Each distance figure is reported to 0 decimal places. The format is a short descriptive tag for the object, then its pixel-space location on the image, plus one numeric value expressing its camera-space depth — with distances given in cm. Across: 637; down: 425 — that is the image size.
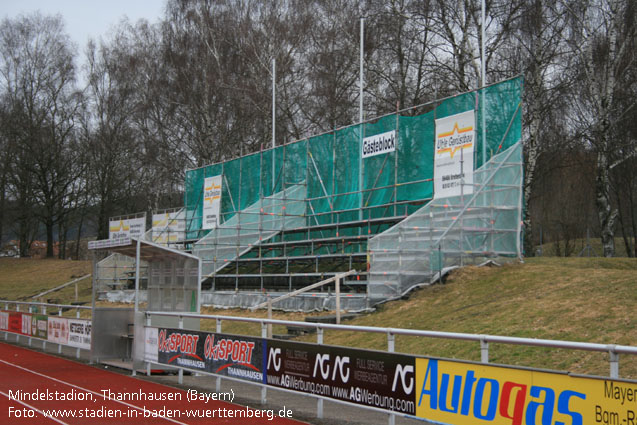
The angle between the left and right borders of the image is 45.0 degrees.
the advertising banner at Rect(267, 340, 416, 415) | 896
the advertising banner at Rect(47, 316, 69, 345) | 1950
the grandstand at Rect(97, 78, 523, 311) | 2259
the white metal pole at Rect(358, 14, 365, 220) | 2935
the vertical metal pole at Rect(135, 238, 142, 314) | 1632
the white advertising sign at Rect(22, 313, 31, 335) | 2242
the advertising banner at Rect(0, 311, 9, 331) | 2481
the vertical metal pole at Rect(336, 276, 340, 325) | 1924
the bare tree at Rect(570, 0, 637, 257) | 3002
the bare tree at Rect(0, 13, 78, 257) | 5781
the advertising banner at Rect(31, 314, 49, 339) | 2109
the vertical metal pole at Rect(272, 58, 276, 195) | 3600
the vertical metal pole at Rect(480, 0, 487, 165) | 2378
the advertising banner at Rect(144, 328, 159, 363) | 1525
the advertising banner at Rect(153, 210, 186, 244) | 4225
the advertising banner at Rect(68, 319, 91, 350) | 1802
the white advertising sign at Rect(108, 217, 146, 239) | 4669
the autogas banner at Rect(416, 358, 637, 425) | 641
